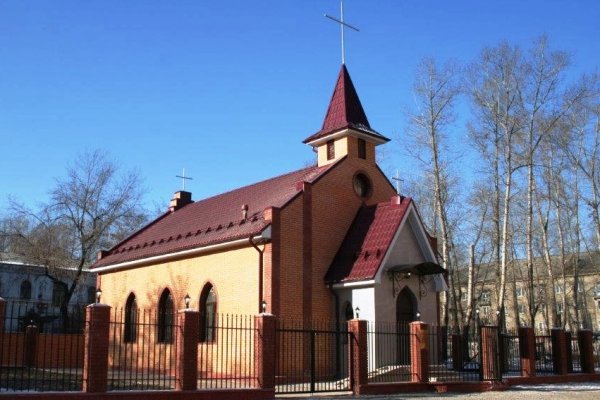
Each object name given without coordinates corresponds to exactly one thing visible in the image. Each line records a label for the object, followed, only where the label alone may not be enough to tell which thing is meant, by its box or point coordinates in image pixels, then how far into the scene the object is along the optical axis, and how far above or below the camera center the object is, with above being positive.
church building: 20.09 +2.19
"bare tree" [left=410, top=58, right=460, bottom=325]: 28.28 +6.41
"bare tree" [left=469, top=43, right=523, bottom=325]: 28.39 +8.27
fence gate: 17.91 -1.40
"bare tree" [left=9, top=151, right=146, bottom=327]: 36.44 +4.78
